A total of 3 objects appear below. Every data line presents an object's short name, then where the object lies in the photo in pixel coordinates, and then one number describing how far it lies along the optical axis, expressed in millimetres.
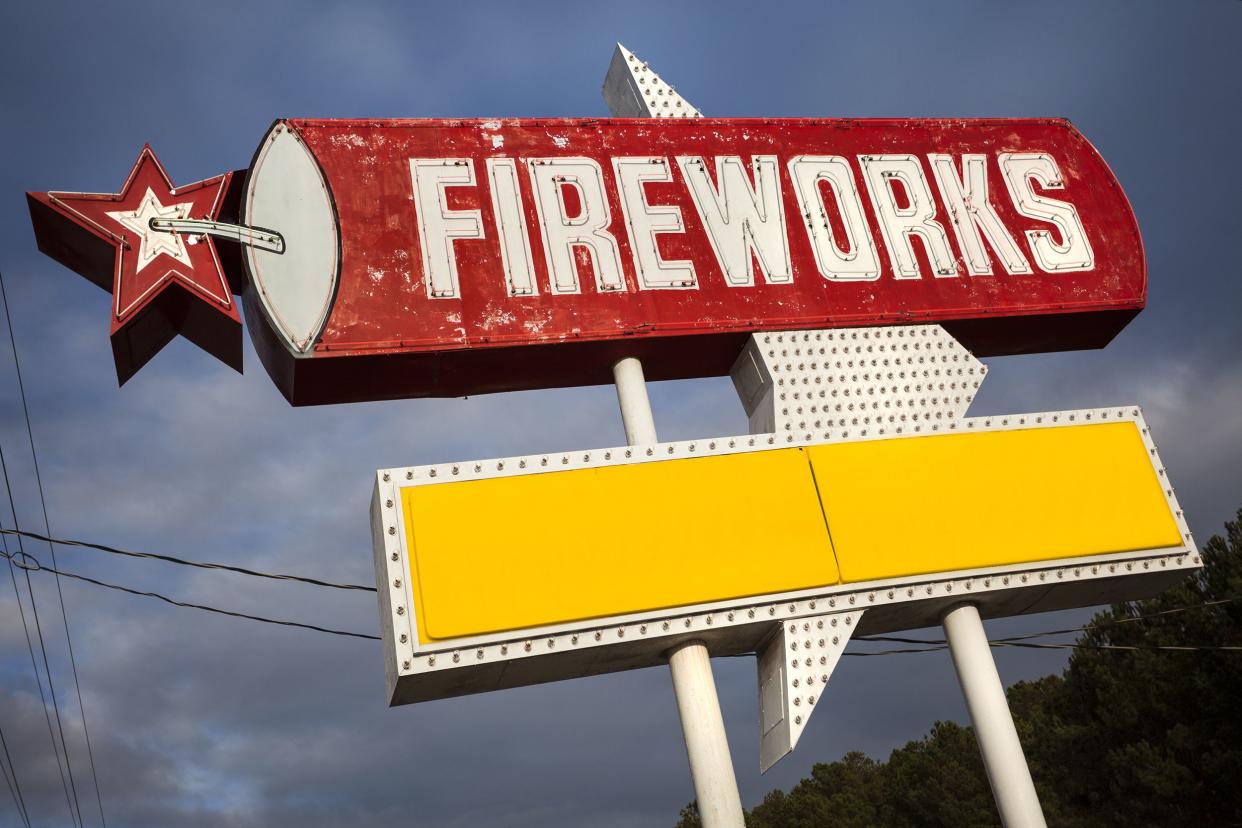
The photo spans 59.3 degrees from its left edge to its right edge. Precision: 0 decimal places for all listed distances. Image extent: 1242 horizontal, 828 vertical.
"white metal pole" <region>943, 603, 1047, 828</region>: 8047
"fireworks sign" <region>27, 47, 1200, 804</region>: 7801
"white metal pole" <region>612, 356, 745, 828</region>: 7508
